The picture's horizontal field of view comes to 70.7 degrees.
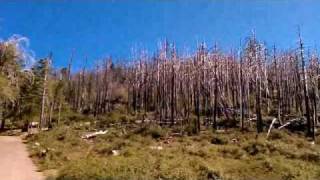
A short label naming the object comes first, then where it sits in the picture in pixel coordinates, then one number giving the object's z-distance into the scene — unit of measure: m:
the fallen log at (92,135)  18.89
